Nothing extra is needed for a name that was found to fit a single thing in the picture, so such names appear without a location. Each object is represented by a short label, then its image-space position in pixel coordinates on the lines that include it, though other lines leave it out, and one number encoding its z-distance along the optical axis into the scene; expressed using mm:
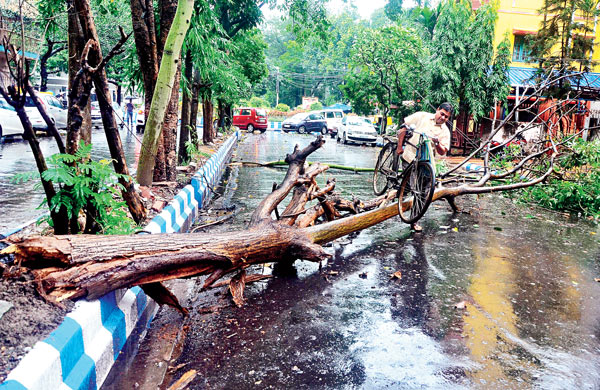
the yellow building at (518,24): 28172
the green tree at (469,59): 23291
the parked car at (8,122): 18500
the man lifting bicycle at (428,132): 7914
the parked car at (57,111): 22859
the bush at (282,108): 64875
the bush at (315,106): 63172
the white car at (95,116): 31195
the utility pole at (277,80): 72312
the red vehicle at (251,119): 41594
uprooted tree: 3523
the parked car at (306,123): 40531
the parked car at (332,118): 38906
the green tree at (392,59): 29453
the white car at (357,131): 30797
